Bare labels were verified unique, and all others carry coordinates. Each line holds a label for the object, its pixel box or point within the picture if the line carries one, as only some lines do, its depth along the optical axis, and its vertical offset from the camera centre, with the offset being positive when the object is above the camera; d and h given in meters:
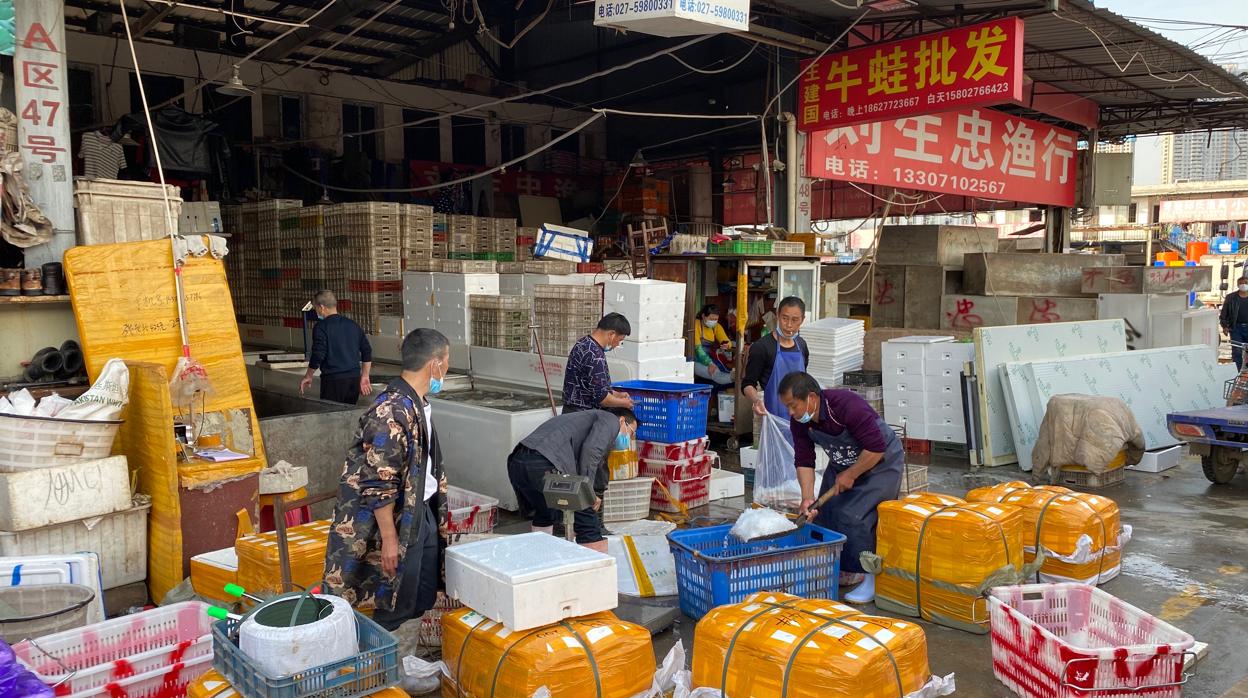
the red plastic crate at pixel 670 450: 7.67 -1.49
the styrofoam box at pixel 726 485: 8.34 -1.95
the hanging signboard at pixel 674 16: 7.41 +2.19
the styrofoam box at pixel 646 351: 8.43 -0.72
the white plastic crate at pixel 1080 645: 3.99 -1.76
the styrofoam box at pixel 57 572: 4.41 -1.46
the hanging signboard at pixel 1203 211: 37.09 +2.61
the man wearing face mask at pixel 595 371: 6.82 -0.73
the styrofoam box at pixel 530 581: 3.82 -1.33
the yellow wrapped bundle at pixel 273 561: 4.74 -1.52
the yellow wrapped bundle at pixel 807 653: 3.77 -1.63
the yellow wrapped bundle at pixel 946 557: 5.27 -1.69
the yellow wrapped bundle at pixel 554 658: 3.78 -1.64
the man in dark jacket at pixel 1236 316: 15.92 -0.76
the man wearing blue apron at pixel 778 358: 8.07 -0.75
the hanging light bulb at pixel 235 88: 10.41 +2.26
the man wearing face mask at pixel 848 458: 5.80 -1.23
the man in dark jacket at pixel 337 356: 8.87 -0.79
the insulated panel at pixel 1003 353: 9.90 -0.91
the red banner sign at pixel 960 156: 12.35 +1.82
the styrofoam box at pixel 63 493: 5.00 -1.25
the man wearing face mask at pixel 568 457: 5.59 -1.14
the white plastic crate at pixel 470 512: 6.21 -1.67
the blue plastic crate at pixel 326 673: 3.11 -1.42
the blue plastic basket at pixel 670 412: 7.63 -1.17
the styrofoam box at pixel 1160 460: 9.73 -2.02
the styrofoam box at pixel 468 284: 9.77 -0.10
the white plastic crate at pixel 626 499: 7.27 -1.81
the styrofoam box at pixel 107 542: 5.13 -1.57
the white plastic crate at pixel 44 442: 5.16 -0.96
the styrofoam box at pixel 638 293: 8.40 -0.17
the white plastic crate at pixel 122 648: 3.76 -1.65
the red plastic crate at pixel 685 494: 7.72 -1.89
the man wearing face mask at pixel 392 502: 4.09 -1.04
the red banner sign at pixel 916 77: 9.98 +2.34
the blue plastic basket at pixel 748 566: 5.09 -1.70
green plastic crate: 10.42 +0.30
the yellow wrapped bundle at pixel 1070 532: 5.80 -1.67
